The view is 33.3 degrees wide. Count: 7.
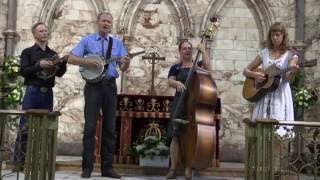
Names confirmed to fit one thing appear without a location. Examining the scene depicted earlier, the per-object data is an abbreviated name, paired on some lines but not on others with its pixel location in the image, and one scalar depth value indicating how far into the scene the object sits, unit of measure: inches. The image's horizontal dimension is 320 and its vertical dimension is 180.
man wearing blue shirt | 239.5
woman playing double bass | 244.9
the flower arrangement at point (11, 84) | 355.6
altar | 303.3
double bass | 234.5
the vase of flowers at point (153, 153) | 283.9
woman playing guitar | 216.8
